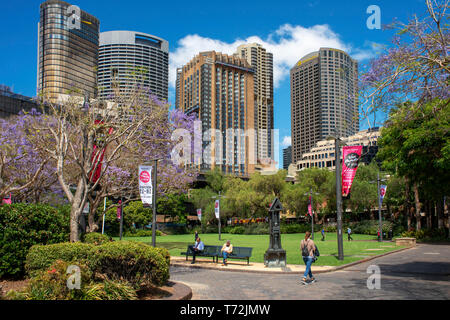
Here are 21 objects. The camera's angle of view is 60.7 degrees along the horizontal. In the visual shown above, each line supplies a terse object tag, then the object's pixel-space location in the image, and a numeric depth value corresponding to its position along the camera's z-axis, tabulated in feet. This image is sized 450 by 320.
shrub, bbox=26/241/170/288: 31.58
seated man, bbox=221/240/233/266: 63.69
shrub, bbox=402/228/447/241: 133.08
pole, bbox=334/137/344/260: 66.62
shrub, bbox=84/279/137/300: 26.73
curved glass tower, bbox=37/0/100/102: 563.48
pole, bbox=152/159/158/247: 64.23
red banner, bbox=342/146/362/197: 63.52
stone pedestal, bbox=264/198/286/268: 59.98
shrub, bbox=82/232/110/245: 43.98
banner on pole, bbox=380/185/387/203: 120.06
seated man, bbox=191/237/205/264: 68.49
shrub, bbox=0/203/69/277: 36.58
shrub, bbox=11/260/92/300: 24.32
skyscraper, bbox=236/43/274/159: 631.23
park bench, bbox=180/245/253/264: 64.75
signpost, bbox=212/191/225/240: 137.84
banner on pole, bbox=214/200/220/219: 137.83
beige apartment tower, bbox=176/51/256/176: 516.73
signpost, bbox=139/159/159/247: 61.00
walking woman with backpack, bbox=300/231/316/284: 43.50
